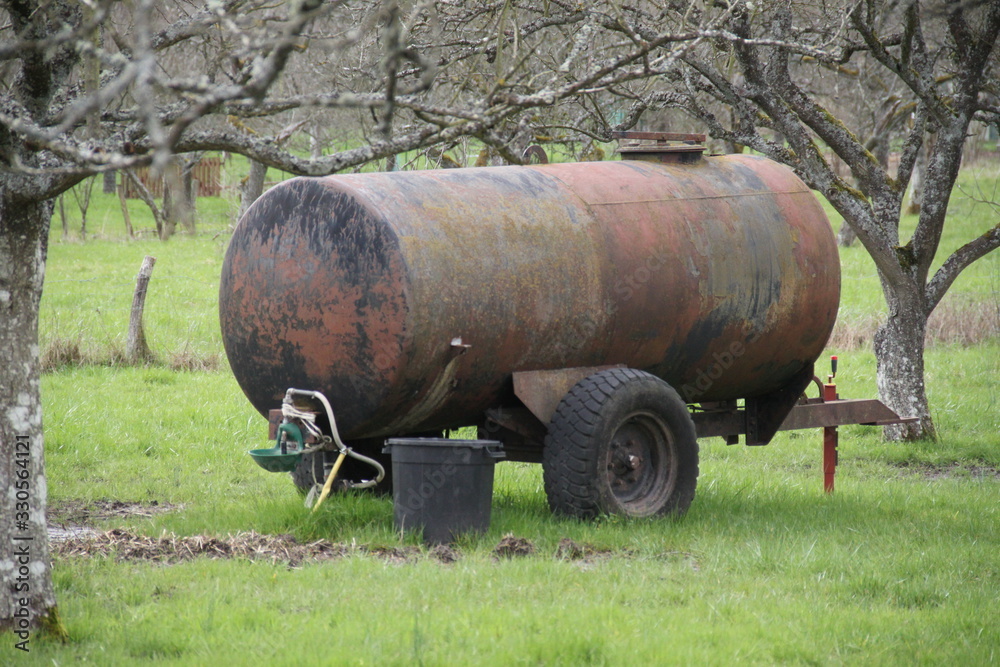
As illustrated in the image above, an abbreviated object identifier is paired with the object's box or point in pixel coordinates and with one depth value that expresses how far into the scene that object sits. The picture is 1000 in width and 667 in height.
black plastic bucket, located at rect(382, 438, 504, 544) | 11.77
